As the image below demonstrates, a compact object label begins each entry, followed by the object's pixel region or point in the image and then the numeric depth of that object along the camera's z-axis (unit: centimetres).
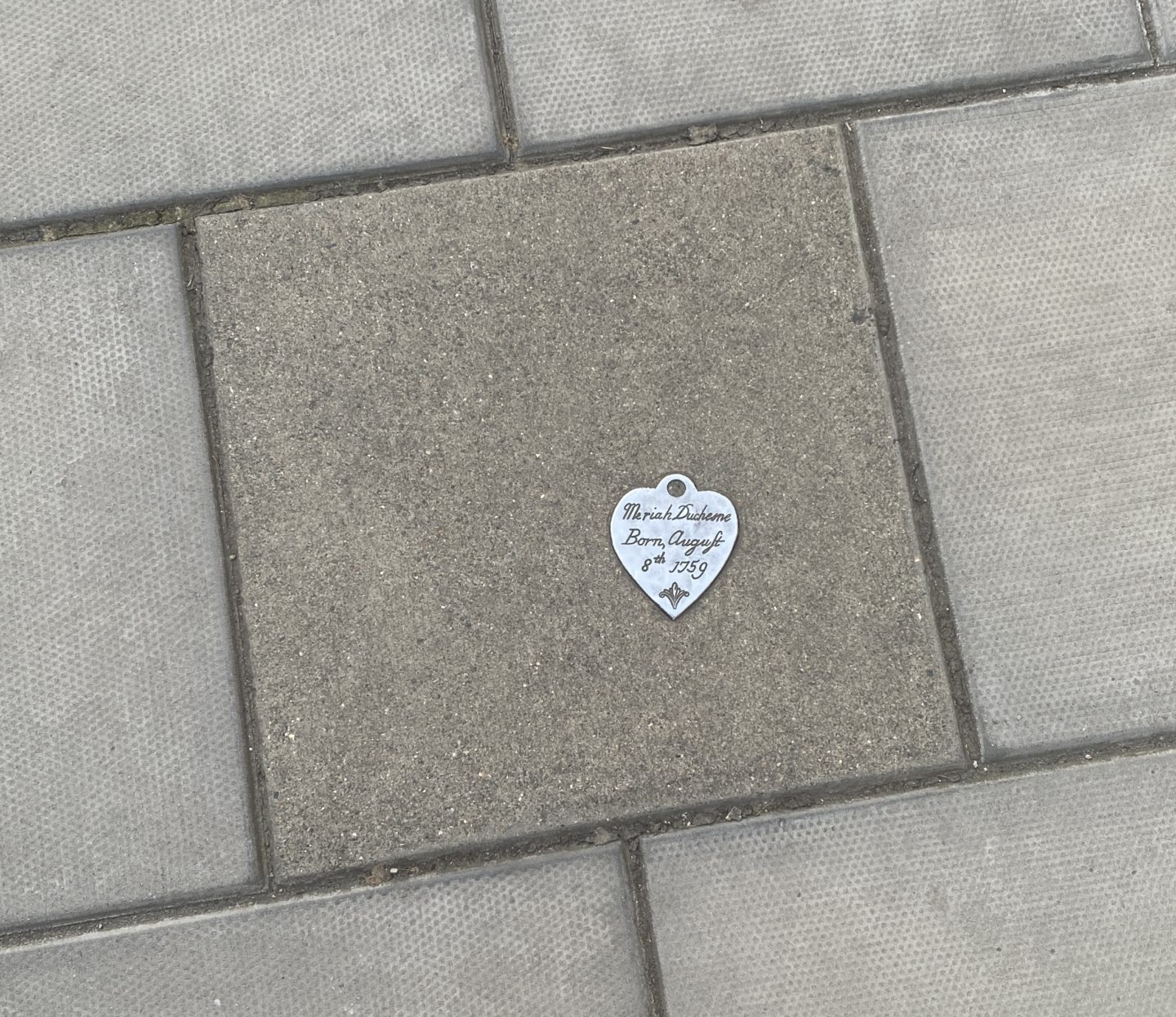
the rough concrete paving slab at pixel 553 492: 79
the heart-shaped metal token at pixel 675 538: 80
